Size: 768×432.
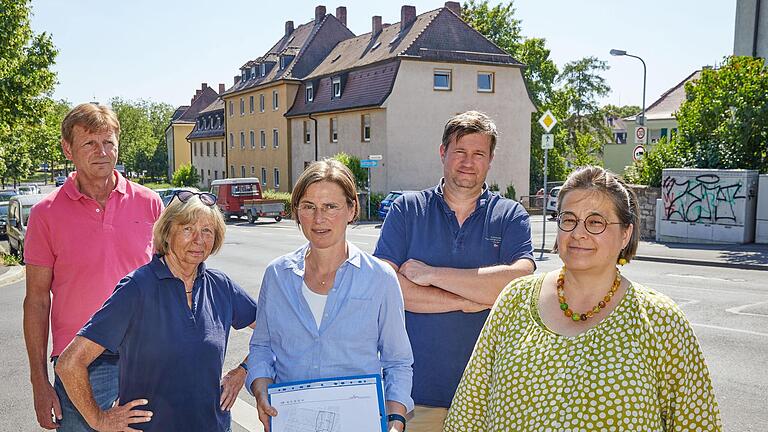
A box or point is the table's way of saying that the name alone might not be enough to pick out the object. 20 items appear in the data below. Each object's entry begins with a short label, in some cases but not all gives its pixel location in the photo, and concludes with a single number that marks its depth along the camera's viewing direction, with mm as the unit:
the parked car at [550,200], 30275
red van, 33219
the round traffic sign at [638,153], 23214
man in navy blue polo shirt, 3055
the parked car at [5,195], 33581
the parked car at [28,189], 43969
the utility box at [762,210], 17125
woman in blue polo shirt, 2488
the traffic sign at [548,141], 16719
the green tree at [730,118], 17984
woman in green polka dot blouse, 2145
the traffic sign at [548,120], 16719
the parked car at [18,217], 16938
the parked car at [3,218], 26875
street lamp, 29531
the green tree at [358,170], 33250
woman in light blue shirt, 2518
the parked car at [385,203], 28712
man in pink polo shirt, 2883
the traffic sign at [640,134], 26547
